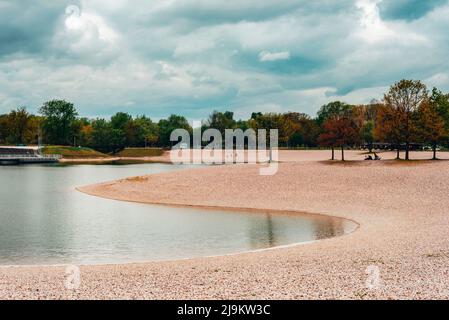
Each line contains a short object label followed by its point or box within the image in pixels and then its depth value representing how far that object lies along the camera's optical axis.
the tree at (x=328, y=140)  92.44
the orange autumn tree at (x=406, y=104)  83.06
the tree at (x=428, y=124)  82.25
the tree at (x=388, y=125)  83.12
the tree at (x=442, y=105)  93.21
